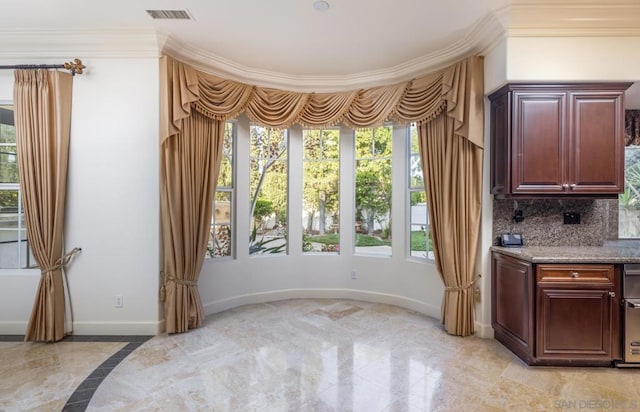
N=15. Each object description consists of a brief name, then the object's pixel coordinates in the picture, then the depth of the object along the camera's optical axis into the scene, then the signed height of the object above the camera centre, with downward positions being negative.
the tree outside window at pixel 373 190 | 4.15 +0.18
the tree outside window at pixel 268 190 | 4.20 +0.19
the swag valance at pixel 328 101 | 3.04 +1.13
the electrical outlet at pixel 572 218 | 3.06 -0.14
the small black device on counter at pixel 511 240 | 2.99 -0.35
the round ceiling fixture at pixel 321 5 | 2.50 +1.60
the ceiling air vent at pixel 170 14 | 2.67 +1.63
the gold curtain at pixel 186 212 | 3.11 -0.07
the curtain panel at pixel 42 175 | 2.94 +0.28
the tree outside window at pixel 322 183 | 4.37 +0.29
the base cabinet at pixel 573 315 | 2.47 -0.87
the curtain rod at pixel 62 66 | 2.97 +1.30
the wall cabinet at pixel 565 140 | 2.71 +0.55
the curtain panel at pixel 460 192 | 3.04 +0.12
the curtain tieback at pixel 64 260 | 2.98 -0.53
